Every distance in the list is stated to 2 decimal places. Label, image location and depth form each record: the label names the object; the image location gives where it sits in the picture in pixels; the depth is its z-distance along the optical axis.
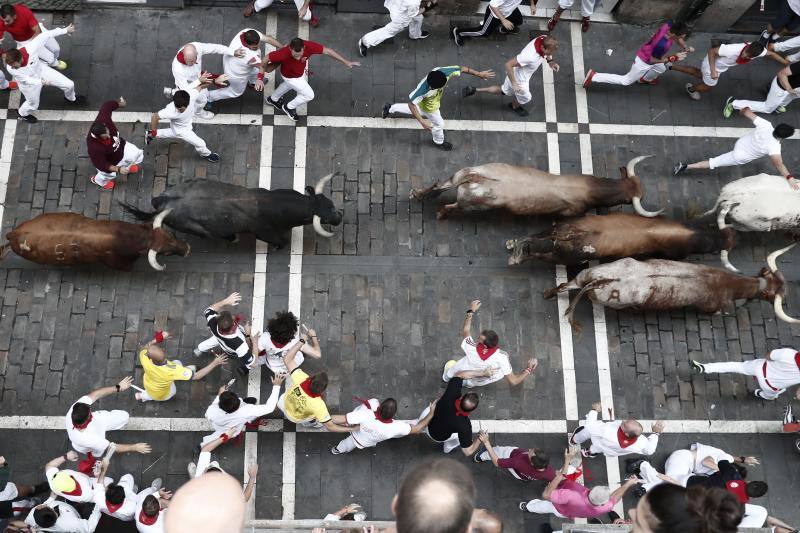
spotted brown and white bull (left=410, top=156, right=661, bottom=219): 11.21
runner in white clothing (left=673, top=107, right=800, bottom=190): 11.45
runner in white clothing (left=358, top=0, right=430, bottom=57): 12.21
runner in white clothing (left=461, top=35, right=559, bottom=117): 11.30
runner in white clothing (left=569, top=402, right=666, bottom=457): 9.30
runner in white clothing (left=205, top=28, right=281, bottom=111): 11.16
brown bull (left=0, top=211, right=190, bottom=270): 10.27
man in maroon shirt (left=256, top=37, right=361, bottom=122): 11.10
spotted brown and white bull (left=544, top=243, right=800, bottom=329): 10.78
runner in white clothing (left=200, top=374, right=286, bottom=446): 8.69
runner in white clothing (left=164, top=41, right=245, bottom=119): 10.96
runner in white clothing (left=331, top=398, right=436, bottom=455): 9.07
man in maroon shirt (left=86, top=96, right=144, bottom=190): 10.41
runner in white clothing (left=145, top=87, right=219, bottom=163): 10.58
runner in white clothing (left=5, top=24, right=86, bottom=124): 10.87
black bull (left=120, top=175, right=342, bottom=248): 10.51
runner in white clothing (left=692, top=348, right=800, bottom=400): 10.24
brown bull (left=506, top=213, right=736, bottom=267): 11.06
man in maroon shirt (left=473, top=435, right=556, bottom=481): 9.03
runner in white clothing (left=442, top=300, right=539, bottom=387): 9.48
